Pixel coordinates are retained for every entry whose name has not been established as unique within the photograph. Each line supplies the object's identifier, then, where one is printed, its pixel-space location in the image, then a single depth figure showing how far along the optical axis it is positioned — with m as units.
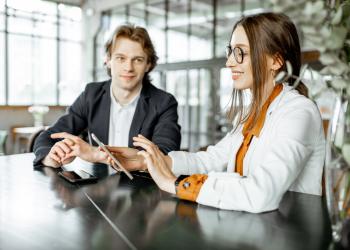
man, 2.13
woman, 0.99
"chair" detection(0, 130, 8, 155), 4.86
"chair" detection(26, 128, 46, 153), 2.43
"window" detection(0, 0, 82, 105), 8.56
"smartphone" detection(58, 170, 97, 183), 1.33
